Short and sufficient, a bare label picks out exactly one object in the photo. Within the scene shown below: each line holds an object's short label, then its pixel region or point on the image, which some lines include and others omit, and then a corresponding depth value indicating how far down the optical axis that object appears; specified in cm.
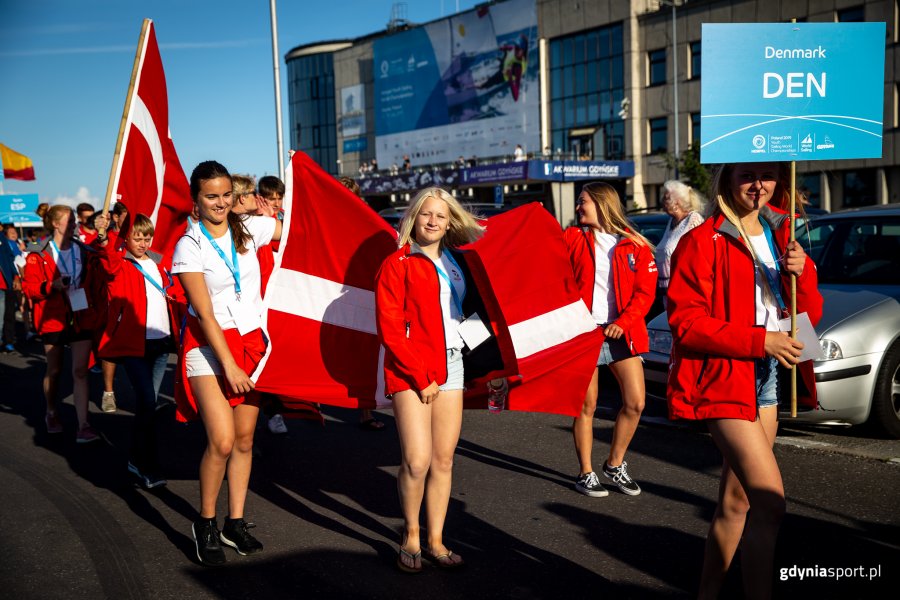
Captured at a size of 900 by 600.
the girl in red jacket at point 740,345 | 316
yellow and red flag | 2658
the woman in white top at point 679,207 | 745
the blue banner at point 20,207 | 2975
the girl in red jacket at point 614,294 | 538
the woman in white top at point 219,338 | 427
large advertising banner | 5747
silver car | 611
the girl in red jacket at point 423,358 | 411
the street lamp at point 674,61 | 4406
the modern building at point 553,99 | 4303
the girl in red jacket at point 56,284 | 766
